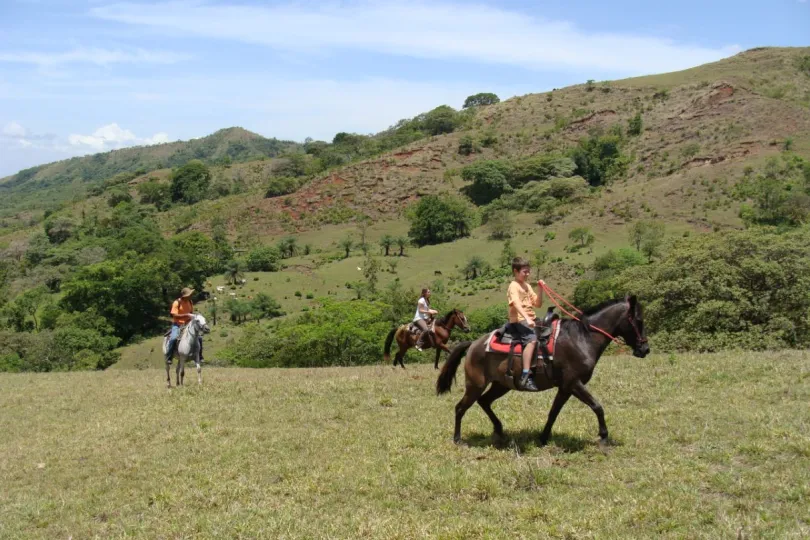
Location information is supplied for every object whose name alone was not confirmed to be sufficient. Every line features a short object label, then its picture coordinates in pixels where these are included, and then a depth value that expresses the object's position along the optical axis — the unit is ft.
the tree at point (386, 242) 327.47
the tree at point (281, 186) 439.22
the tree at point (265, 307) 248.71
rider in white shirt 60.90
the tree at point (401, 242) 322.55
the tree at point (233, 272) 297.94
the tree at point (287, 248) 341.41
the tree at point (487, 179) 383.86
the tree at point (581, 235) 268.82
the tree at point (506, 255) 269.44
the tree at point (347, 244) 334.19
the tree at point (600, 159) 379.14
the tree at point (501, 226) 310.86
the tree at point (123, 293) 245.86
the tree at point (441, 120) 503.61
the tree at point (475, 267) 266.65
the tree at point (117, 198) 515.01
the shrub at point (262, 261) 313.12
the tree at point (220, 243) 326.24
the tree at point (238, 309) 246.47
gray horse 53.52
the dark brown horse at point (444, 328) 59.77
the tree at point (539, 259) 249.55
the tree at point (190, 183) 498.28
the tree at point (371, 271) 253.88
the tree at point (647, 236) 227.90
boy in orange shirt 30.58
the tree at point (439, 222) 331.98
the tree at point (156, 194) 510.58
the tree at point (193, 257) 285.64
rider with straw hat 53.93
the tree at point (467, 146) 446.19
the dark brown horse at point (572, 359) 30.42
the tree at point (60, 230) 435.53
